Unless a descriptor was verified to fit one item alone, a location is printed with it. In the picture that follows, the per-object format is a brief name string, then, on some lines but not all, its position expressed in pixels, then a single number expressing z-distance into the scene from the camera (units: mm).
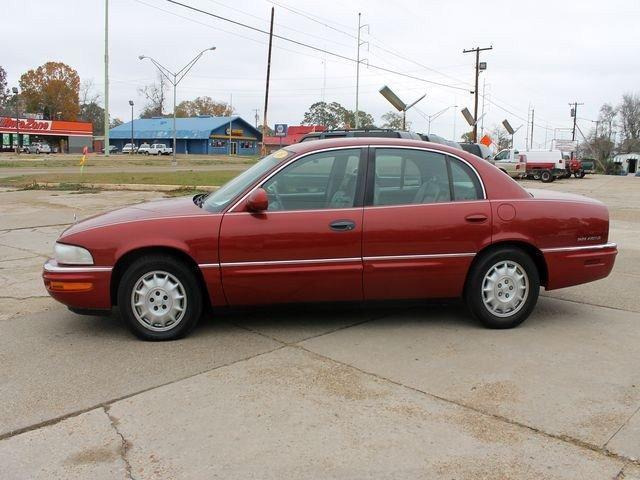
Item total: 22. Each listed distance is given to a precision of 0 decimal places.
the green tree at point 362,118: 113312
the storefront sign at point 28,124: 73125
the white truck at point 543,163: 36844
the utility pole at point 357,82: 48419
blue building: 85812
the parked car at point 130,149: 79019
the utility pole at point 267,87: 32150
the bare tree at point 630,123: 100406
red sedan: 4609
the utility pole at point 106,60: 50875
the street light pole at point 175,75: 39978
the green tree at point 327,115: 119312
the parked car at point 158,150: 75375
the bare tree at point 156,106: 113062
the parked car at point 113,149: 87250
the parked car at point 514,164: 36281
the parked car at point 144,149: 77819
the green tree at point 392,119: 109288
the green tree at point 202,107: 127788
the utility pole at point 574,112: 92688
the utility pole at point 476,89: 49875
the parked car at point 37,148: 72812
